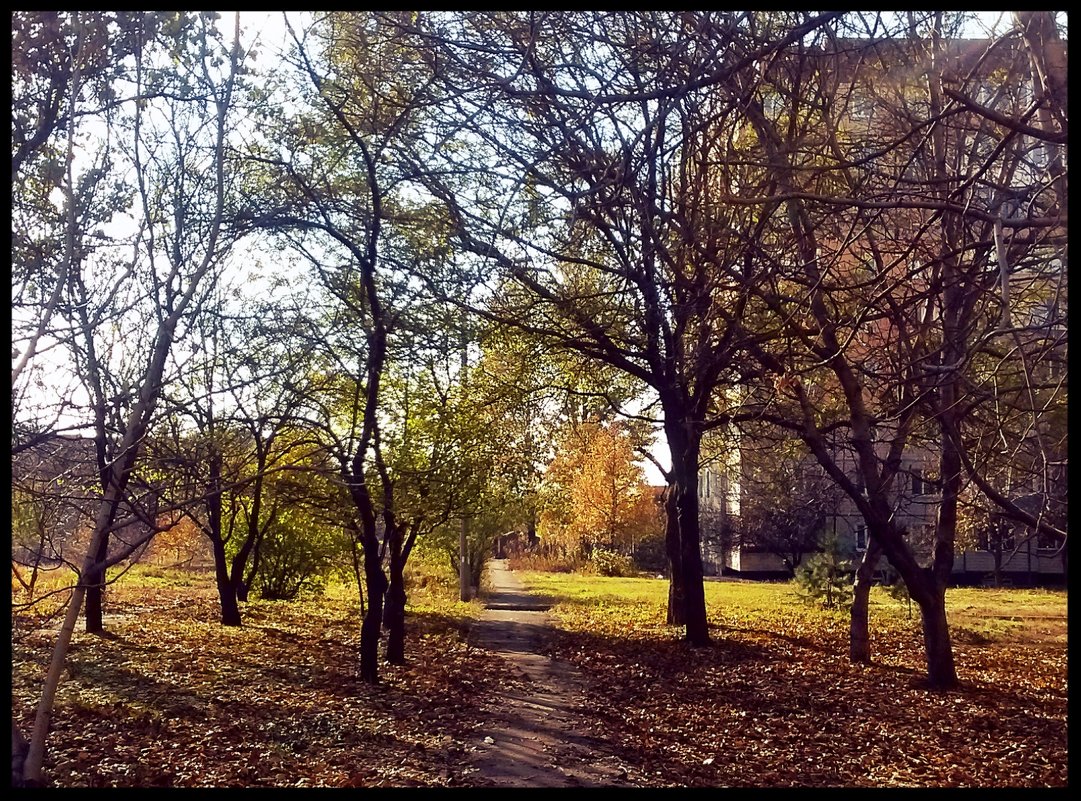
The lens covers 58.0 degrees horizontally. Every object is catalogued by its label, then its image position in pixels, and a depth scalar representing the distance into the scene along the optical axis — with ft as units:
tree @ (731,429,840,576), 61.26
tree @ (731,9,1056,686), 25.84
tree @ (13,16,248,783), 19.07
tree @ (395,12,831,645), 24.93
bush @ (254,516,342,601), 80.69
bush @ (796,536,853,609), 75.15
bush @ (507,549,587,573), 156.04
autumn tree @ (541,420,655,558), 111.24
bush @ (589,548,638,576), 144.66
